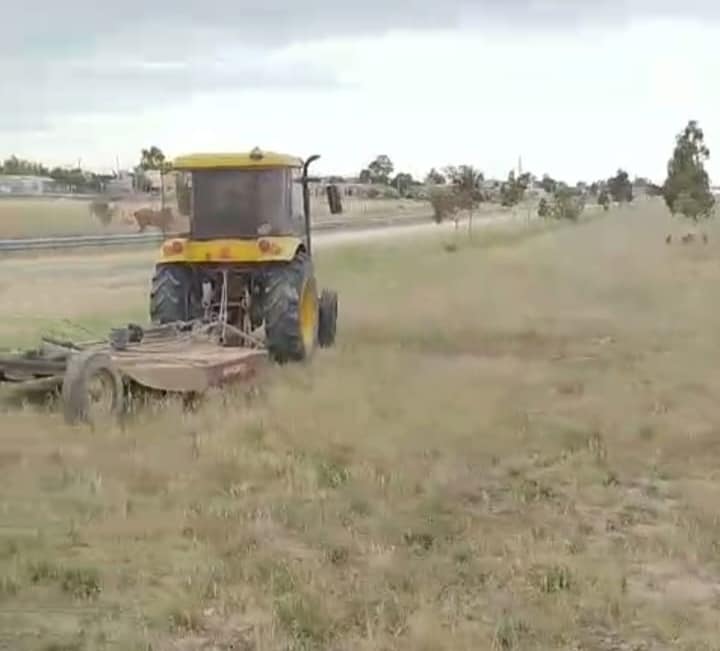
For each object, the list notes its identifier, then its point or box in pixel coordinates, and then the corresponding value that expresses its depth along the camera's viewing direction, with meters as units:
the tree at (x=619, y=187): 120.50
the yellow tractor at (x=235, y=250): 13.30
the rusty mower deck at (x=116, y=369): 10.02
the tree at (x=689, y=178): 43.88
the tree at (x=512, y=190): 78.56
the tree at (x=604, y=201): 103.44
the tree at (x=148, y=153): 60.43
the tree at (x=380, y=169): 126.69
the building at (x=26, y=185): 99.99
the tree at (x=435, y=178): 80.74
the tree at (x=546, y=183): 131.62
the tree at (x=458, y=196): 57.66
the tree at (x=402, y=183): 130.12
